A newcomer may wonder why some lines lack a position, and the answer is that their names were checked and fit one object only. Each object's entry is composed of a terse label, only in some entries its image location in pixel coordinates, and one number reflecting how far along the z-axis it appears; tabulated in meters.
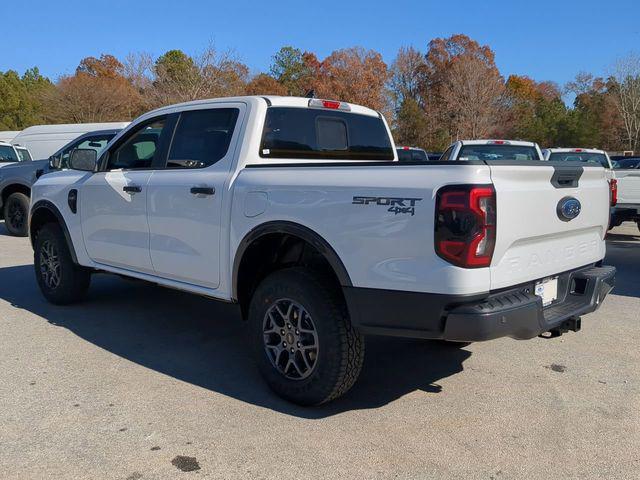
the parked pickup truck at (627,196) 9.61
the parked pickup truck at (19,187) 11.15
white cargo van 15.72
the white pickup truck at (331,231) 3.04
